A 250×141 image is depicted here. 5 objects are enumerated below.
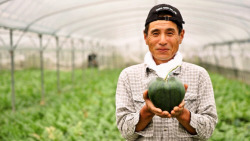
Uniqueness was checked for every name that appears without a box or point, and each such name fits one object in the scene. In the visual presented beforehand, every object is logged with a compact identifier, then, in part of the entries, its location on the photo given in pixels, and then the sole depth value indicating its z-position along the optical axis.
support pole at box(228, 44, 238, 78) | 14.13
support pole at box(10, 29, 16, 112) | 6.80
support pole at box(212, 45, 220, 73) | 18.03
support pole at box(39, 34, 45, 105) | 8.38
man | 1.64
